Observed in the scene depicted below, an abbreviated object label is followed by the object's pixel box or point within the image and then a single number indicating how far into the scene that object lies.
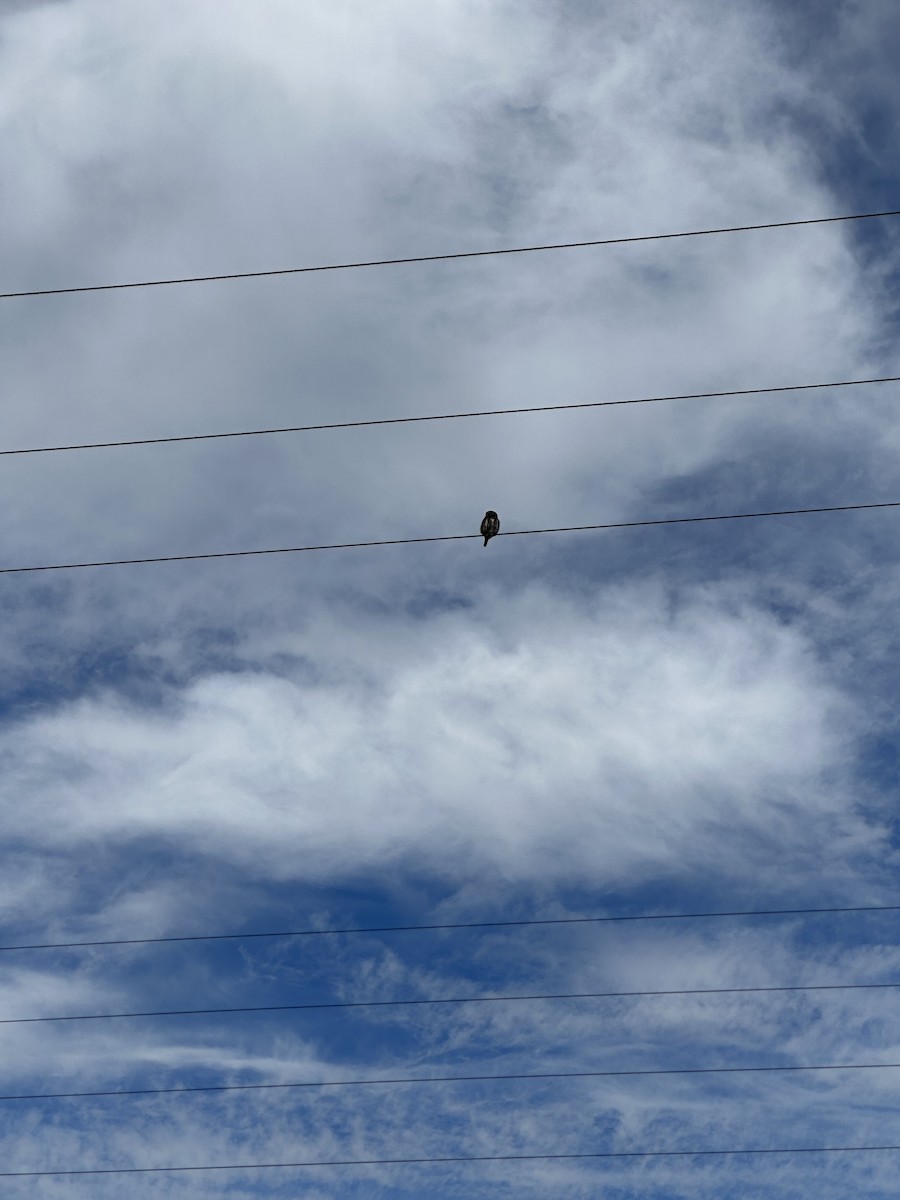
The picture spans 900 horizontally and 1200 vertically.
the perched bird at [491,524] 39.88
